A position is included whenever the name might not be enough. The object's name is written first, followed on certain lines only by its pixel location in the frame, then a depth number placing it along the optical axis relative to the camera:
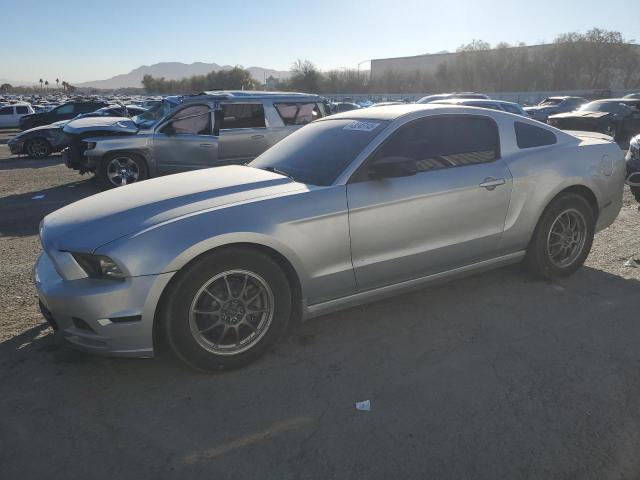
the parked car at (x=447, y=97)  19.59
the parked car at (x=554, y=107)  24.70
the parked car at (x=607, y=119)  16.20
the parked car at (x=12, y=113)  28.34
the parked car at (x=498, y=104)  12.70
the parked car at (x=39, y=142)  15.43
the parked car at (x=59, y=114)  21.48
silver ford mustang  2.90
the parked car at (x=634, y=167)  6.85
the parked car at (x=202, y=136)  8.91
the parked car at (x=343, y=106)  24.68
